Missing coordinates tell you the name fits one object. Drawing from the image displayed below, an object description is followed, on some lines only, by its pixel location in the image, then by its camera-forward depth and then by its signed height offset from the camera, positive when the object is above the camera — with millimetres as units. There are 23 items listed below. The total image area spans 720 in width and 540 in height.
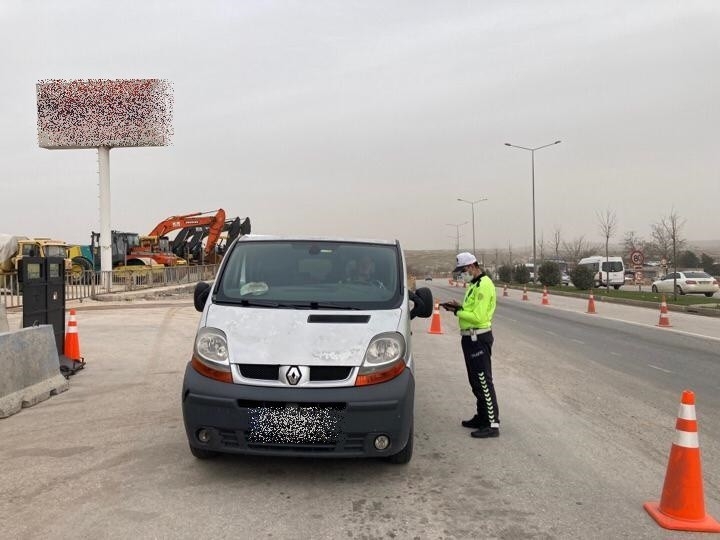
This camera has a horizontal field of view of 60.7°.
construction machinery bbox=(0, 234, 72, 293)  28062 +1009
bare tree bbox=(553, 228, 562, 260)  67812 +2152
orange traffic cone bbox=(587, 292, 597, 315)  21203 -1614
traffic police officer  5527 -753
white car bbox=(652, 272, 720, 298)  30219 -1233
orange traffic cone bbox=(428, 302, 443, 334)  14852 -1520
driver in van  5285 -46
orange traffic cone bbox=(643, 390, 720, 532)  3727 -1412
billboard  32094 +8409
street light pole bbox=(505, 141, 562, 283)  43594 +5281
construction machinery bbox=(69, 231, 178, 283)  33844 +737
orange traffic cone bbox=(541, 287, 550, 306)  26062 -1680
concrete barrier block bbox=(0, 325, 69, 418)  6344 -1093
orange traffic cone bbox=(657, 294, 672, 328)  16305 -1568
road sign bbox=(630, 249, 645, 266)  30844 +97
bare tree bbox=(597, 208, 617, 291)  45781 +2113
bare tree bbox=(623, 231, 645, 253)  71688 +2136
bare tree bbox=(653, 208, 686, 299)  28144 +1445
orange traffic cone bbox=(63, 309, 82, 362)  9203 -1083
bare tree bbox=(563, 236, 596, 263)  86356 +1704
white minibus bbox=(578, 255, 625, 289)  43281 -910
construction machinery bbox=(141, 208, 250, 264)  37875 +2075
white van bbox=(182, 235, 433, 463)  4074 -771
